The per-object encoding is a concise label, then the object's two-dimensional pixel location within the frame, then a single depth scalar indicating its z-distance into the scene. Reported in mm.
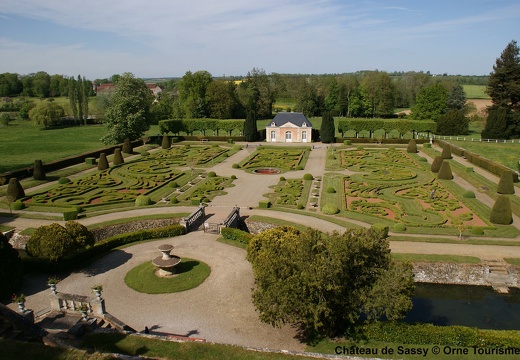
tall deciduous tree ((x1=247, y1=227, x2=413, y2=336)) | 15867
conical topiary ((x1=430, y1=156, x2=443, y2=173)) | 47250
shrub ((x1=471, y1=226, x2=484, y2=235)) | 29094
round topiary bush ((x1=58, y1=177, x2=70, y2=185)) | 42216
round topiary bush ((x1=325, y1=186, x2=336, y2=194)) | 39656
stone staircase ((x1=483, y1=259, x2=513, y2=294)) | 23828
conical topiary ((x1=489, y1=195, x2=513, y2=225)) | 30703
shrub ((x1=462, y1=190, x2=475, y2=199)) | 37625
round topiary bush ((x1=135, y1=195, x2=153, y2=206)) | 35844
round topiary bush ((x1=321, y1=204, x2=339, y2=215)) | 33719
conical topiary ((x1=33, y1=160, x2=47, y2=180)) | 43397
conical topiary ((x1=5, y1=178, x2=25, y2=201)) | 35912
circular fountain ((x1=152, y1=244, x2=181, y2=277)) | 23062
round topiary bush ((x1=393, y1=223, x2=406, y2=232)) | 29602
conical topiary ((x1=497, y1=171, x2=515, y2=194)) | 37406
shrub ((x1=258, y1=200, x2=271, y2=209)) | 35125
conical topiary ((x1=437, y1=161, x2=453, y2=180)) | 44281
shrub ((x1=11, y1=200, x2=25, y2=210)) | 34281
